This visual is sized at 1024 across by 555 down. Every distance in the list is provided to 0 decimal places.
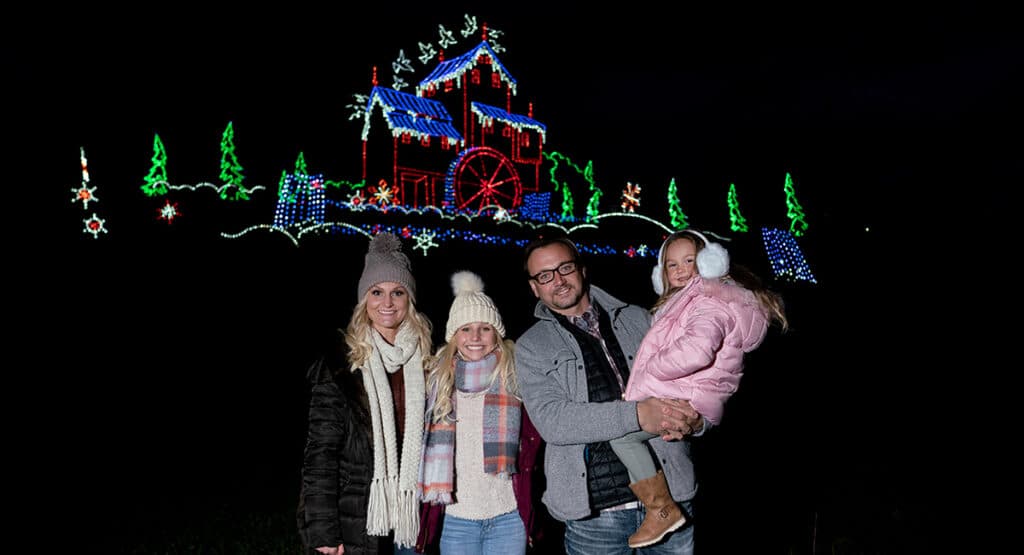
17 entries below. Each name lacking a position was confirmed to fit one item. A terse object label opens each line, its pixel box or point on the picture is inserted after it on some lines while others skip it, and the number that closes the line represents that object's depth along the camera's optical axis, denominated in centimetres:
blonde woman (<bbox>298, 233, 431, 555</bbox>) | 288
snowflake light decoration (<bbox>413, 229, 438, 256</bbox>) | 1686
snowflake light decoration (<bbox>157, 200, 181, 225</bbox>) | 1448
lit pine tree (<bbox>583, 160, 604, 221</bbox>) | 2088
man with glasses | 251
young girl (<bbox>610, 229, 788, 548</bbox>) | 259
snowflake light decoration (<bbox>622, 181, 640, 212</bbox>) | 2125
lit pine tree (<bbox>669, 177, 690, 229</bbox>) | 2191
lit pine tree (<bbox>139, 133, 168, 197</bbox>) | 1401
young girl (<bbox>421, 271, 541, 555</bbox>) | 287
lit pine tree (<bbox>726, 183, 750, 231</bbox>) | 2345
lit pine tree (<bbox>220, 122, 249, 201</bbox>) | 1464
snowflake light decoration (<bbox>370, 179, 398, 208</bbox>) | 1606
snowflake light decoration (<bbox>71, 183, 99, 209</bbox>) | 1351
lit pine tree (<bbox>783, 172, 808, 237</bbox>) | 2455
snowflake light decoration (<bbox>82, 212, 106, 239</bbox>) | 1386
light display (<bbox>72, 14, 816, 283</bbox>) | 1547
